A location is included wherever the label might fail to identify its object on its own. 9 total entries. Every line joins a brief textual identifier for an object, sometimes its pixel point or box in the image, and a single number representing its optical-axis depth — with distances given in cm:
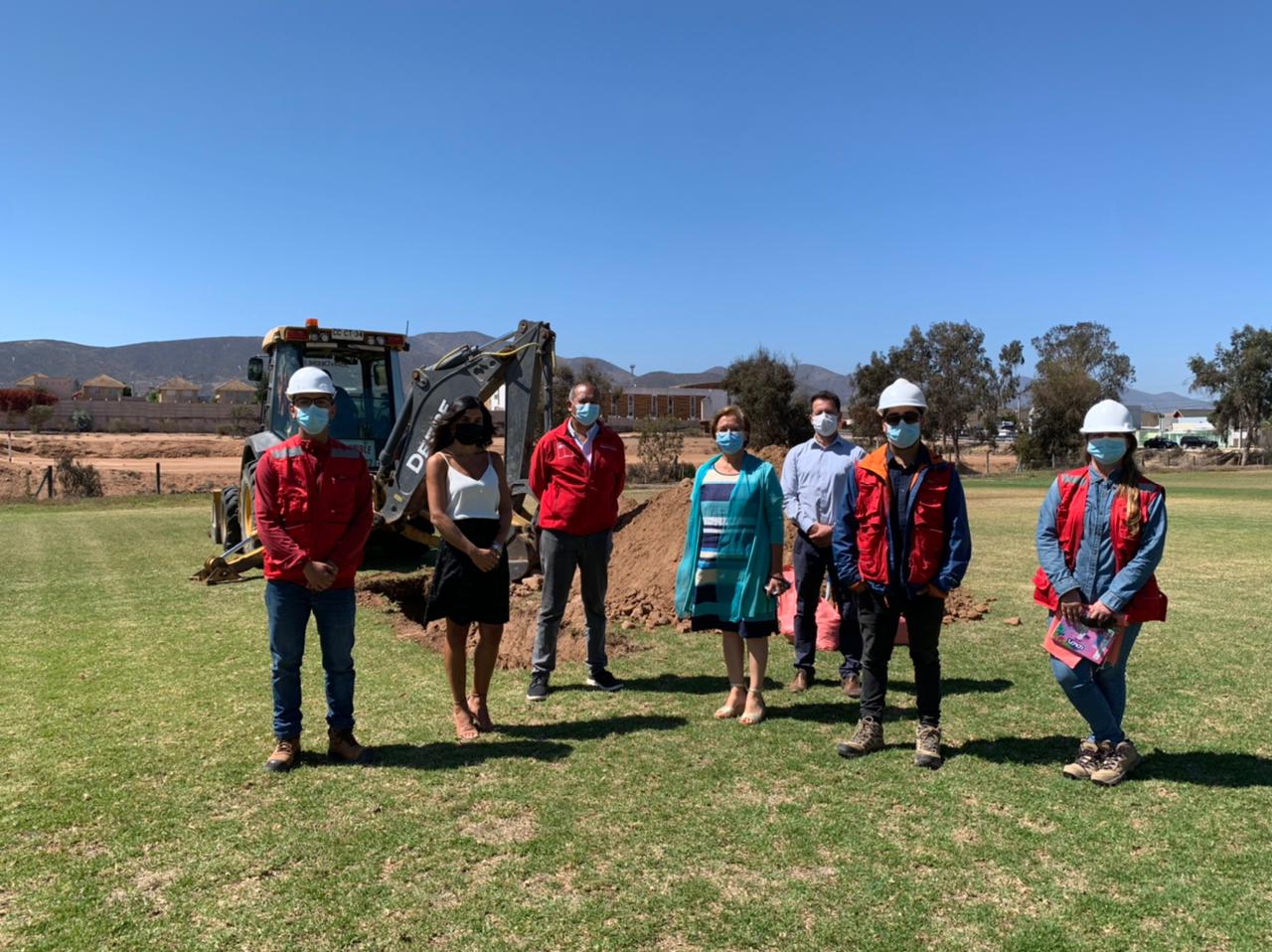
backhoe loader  905
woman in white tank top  469
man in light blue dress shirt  573
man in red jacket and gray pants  559
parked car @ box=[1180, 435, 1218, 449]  7281
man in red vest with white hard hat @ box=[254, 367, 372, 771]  427
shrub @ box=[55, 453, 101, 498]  2486
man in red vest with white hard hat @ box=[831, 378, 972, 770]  435
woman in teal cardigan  507
